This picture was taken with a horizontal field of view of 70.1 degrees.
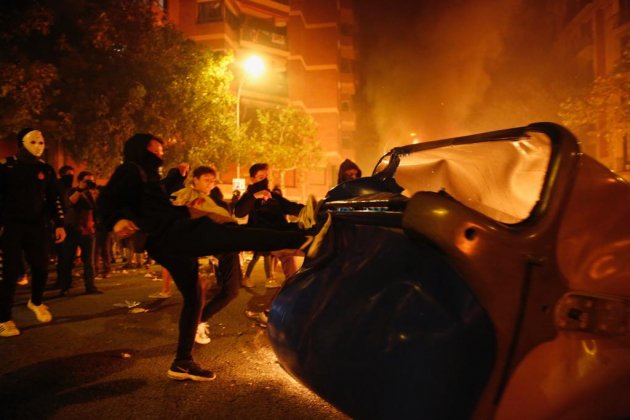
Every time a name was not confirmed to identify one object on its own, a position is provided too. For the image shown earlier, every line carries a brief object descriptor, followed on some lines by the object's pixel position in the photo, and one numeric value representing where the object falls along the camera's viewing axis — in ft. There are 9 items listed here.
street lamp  66.24
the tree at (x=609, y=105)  54.49
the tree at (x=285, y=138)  107.55
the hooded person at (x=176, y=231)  8.62
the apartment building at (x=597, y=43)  76.69
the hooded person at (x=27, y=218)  15.14
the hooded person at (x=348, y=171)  19.93
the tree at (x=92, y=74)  39.55
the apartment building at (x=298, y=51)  115.24
